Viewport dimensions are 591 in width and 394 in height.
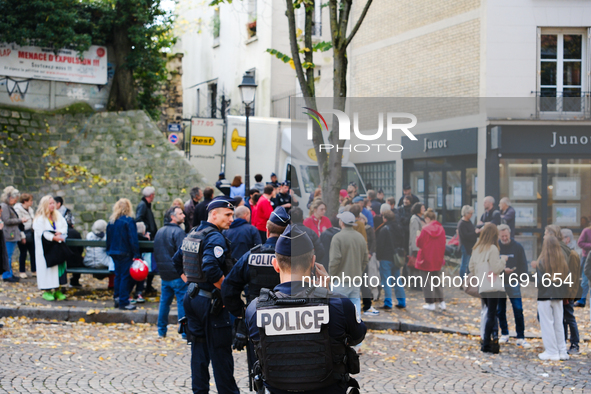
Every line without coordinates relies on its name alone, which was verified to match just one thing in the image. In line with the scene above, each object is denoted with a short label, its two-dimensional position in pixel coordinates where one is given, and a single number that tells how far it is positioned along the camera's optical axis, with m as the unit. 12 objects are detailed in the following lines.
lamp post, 15.00
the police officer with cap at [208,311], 5.11
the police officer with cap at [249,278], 4.94
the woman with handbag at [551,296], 5.37
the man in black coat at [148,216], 10.70
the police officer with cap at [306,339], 3.30
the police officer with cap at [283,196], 14.06
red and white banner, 16.62
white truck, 17.34
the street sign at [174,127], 23.28
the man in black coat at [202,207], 11.32
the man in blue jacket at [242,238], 7.37
